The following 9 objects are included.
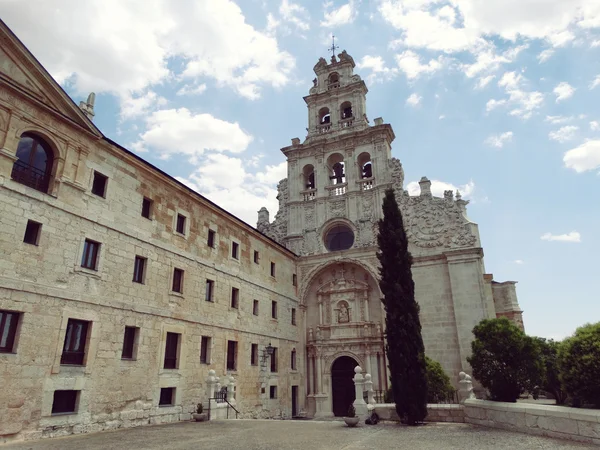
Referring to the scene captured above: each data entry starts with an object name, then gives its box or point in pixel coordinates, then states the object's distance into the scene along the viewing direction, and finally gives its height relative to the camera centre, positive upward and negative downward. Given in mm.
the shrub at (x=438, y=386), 17128 -782
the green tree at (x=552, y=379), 18370 -597
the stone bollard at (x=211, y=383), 15594 -504
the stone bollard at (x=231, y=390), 16844 -847
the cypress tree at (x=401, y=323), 13406 +1454
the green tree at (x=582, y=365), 8383 +0
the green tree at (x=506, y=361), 12000 +123
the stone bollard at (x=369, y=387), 16398 -773
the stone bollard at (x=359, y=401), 13820 -1091
